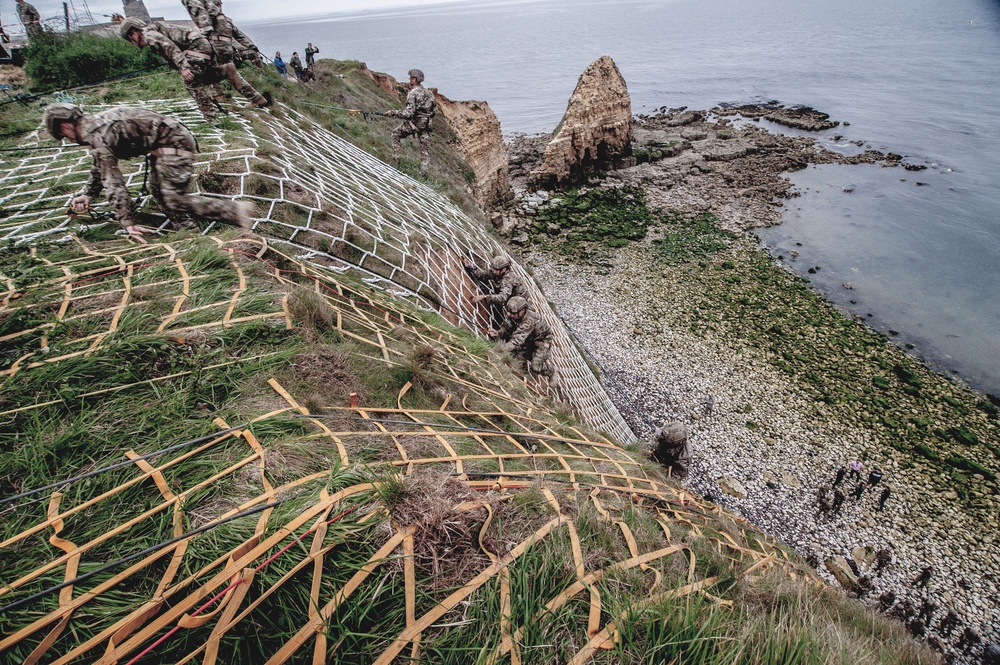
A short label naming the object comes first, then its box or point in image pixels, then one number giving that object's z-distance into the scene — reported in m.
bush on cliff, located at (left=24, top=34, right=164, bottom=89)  9.59
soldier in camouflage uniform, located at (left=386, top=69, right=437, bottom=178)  9.97
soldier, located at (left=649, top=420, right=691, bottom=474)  6.28
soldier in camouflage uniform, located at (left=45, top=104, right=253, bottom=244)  3.93
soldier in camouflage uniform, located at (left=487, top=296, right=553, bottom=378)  5.91
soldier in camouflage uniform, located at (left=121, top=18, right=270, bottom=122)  6.04
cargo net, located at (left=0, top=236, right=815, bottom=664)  1.51
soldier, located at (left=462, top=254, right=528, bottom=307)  6.41
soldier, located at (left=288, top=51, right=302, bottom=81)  16.25
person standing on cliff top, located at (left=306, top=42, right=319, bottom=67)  16.89
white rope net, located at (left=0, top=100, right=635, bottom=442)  4.95
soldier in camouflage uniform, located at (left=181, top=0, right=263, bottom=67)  7.68
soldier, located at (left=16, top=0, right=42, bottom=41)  11.22
